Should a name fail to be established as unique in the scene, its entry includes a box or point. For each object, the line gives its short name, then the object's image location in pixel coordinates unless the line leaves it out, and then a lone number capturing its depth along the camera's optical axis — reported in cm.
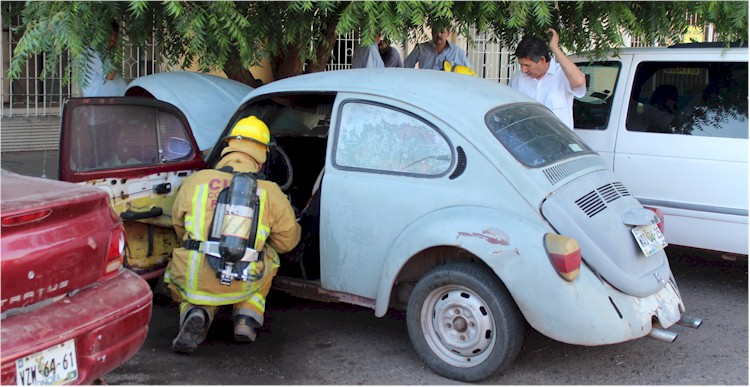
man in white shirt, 582
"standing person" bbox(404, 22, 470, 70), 777
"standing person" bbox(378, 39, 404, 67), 850
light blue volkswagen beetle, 391
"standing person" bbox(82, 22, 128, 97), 628
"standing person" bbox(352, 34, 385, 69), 772
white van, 546
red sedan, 293
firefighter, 433
